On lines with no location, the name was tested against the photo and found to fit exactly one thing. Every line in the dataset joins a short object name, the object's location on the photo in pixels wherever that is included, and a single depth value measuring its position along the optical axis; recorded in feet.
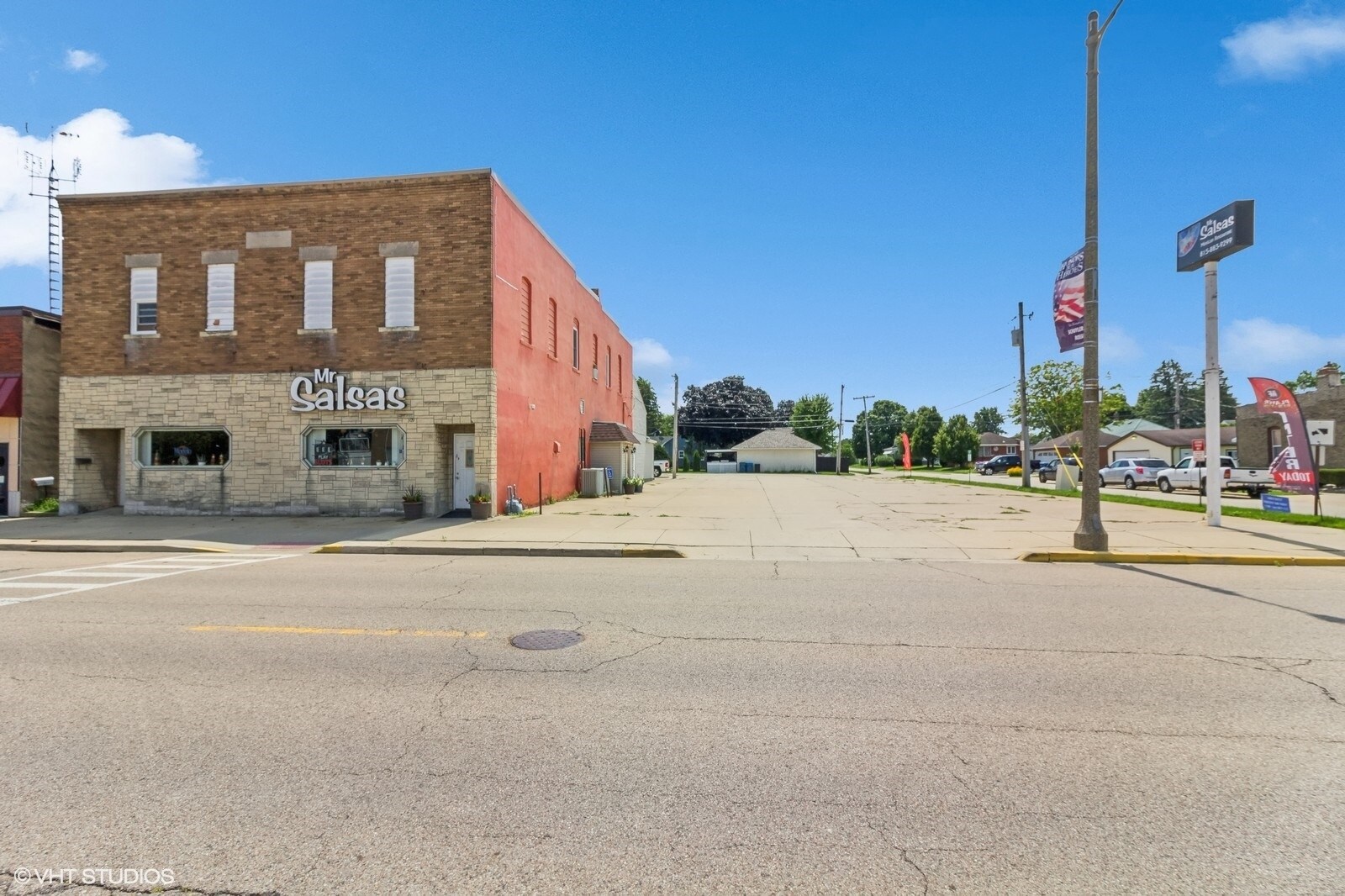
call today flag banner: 53.78
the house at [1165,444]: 165.37
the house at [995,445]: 344.08
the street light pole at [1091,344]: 39.22
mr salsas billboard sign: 46.75
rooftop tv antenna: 66.49
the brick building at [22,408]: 61.67
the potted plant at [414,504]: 56.18
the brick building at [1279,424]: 106.42
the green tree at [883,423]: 398.42
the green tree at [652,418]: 340.18
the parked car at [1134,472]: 108.99
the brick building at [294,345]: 57.98
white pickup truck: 84.14
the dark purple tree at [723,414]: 312.29
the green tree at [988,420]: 450.71
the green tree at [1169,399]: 406.62
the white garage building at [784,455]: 246.47
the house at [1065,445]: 187.52
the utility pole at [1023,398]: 113.46
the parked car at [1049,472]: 142.73
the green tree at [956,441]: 278.67
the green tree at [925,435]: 317.83
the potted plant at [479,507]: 55.83
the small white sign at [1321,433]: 52.95
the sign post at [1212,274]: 48.26
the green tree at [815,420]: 326.65
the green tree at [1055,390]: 149.69
